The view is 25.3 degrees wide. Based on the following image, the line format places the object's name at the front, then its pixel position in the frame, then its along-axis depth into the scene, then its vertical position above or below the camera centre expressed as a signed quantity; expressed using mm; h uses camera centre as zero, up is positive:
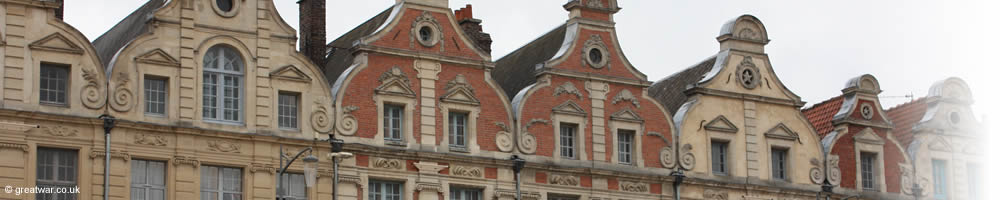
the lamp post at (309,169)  46250 +5710
